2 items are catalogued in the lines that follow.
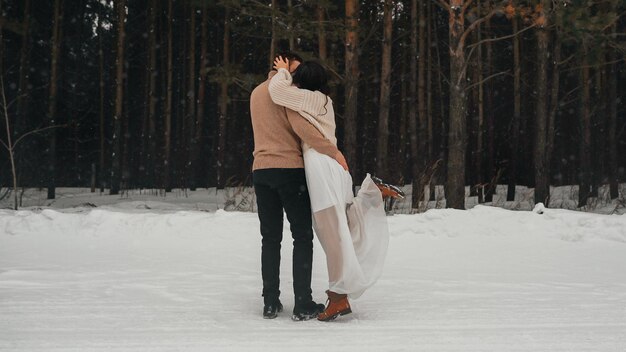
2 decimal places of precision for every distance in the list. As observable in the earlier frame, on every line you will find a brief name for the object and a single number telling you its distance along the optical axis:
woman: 4.43
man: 4.44
